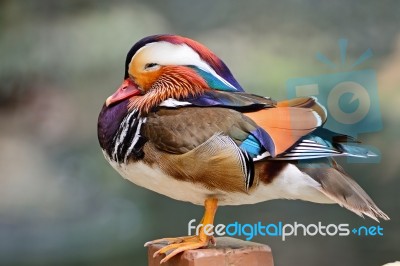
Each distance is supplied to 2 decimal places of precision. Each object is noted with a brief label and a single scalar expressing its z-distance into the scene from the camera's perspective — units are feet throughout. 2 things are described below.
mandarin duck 15.56
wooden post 15.44
